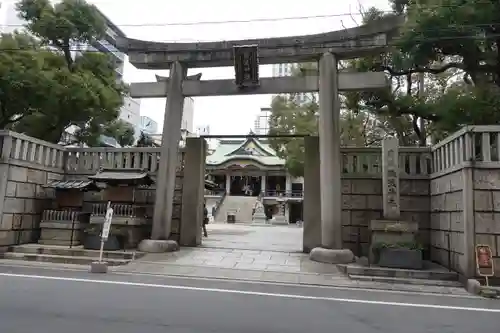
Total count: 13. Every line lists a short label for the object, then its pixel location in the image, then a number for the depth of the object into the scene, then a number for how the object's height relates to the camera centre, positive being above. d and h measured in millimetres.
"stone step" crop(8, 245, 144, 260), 11680 -1227
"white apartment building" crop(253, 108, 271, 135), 63125 +16155
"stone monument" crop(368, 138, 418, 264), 10617 +130
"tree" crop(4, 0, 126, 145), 13352 +4732
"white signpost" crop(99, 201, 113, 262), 10283 -347
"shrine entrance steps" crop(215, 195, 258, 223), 42388 +1023
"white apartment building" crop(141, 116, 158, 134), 65050 +14821
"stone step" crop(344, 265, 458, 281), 9625 -1181
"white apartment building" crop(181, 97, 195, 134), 61394 +15743
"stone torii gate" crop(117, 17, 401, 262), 12102 +4469
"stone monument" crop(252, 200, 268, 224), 40469 +331
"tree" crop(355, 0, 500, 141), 9867 +4798
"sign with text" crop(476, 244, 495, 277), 8859 -739
